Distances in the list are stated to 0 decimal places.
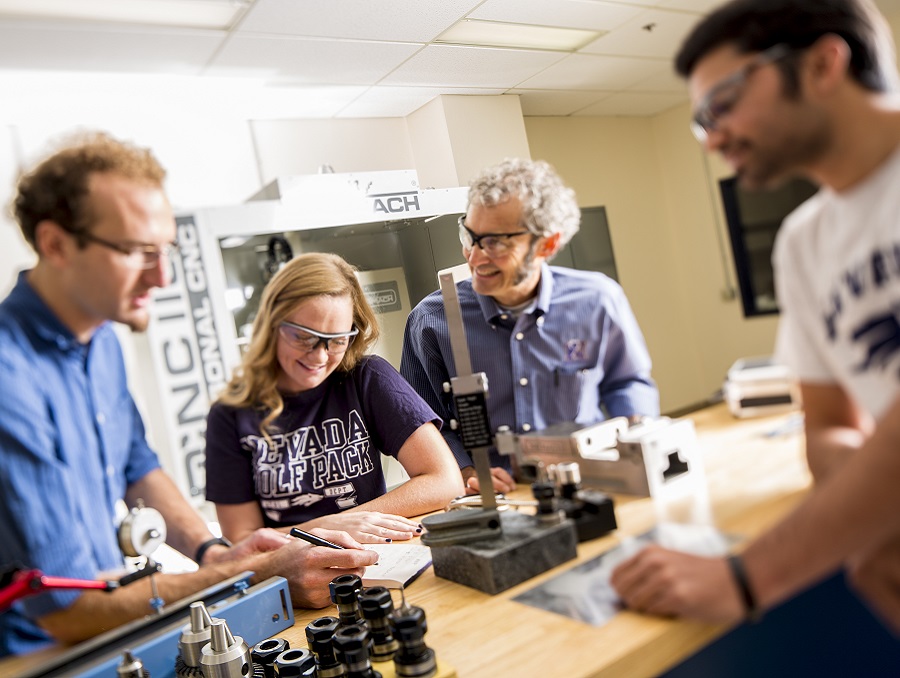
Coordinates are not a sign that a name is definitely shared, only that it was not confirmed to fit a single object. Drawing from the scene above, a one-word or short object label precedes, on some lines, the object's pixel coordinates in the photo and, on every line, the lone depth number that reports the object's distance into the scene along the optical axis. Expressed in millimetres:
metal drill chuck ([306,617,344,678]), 1270
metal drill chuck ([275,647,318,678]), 1240
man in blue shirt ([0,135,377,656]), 1332
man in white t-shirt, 888
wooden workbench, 1091
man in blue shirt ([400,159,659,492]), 1523
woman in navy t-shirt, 1662
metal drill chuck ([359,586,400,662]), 1328
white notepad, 1528
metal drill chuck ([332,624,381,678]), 1217
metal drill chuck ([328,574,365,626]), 1427
